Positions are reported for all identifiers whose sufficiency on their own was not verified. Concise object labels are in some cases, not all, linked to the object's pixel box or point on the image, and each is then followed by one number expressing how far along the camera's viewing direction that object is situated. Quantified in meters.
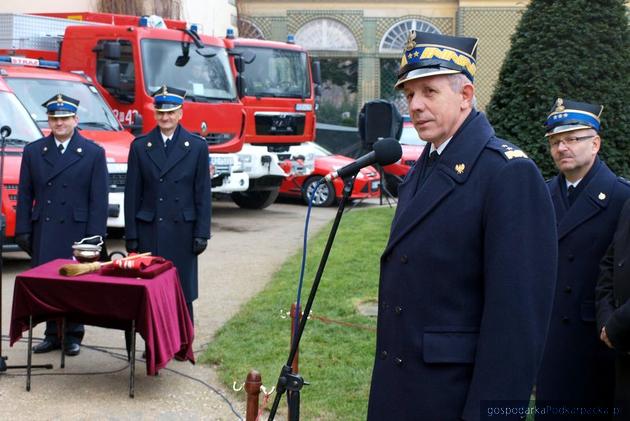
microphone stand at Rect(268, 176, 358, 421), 3.46
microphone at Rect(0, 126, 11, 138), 7.09
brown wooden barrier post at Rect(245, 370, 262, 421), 4.26
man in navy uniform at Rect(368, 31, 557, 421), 2.82
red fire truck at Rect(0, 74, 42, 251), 10.75
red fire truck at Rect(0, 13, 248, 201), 14.79
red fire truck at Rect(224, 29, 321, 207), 18.11
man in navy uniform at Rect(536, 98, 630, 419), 4.28
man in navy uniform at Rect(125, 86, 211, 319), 7.40
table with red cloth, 6.34
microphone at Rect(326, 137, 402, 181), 3.40
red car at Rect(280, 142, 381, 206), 20.03
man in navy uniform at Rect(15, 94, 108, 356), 7.53
